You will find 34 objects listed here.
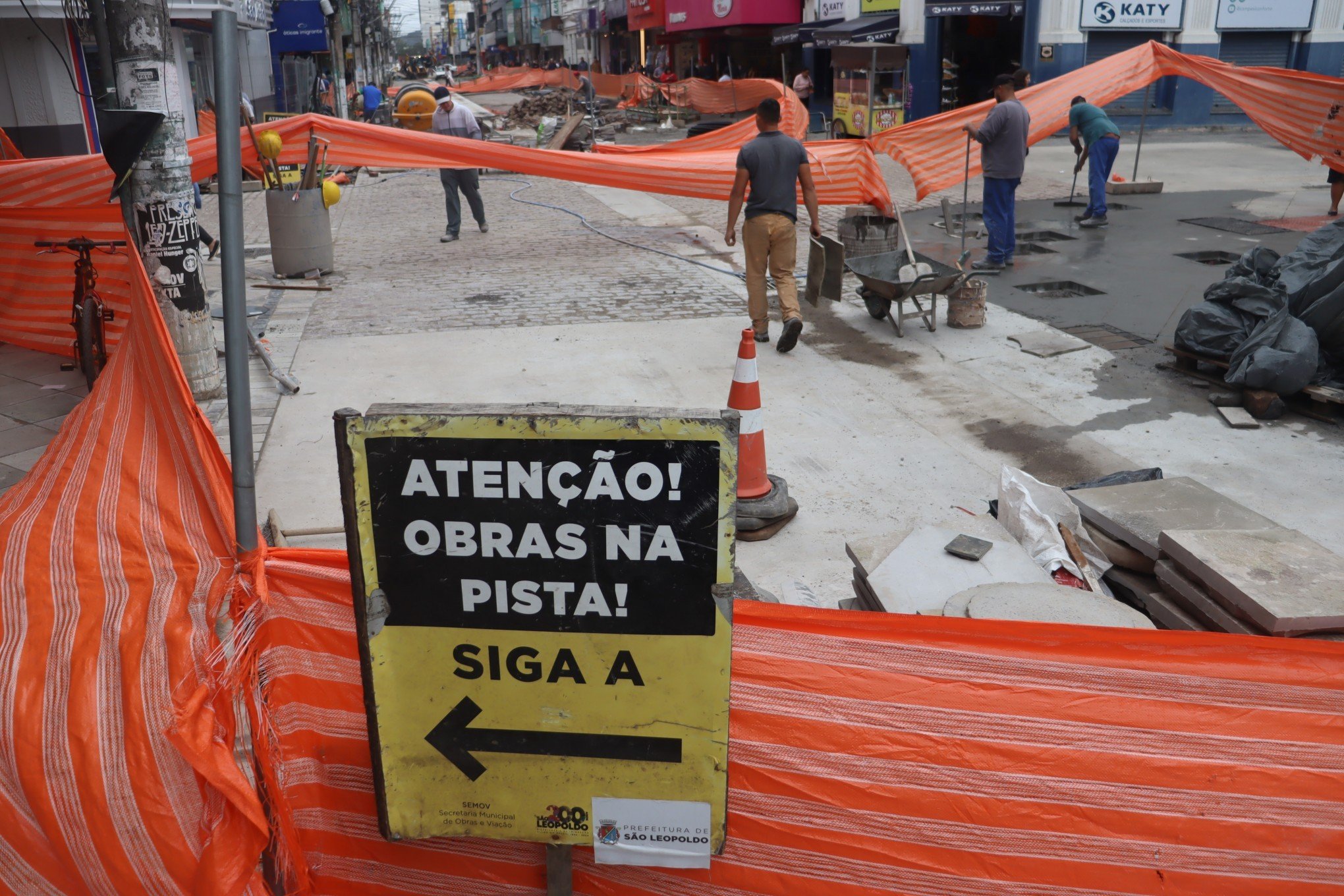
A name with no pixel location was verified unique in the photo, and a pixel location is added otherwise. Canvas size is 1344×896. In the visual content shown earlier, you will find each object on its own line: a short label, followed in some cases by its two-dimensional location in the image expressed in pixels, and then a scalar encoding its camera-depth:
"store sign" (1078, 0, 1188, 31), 25.77
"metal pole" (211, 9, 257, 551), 2.41
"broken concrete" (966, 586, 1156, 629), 3.18
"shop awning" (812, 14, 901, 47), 27.23
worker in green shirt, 13.57
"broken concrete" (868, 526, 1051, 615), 3.59
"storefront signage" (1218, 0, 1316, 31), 26.73
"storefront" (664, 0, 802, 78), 32.84
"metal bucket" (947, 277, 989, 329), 8.93
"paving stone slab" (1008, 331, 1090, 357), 8.39
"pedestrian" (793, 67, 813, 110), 30.23
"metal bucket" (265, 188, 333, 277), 11.18
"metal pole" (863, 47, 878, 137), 20.62
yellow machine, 22.84
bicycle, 7.21
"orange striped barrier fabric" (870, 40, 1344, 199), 12.27
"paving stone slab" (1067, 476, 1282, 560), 3.99
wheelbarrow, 8.45
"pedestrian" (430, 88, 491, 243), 13.52
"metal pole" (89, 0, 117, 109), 6.46
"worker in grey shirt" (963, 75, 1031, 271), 10.89
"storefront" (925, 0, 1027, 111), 27.28
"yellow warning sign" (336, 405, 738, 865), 2.07
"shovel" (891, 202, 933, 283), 8.64
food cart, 23.08
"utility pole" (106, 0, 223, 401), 6.44
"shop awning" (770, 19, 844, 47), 29.47
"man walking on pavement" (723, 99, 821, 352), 8.27
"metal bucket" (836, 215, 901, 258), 10.73
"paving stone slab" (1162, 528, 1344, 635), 3.03
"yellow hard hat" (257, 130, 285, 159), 10.35
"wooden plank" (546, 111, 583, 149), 21.38
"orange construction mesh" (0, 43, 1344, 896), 2.39
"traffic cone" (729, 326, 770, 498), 5.14
